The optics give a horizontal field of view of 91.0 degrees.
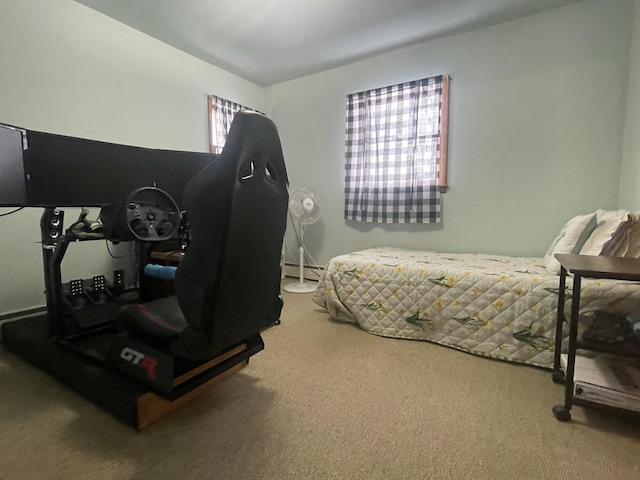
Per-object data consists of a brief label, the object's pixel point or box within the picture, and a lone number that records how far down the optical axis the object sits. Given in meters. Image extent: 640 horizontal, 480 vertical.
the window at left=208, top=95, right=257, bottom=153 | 3.44
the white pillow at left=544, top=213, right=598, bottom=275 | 2.00
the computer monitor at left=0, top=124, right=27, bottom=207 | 1.70
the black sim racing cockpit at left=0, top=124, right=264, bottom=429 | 1.29
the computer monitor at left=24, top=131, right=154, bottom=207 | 1.89
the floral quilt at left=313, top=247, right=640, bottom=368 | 1.78
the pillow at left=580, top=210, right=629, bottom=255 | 1.74
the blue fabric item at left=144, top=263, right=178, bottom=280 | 2.05
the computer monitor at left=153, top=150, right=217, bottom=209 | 2.55
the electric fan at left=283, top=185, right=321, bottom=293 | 3.37
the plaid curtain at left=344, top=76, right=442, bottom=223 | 2.99
